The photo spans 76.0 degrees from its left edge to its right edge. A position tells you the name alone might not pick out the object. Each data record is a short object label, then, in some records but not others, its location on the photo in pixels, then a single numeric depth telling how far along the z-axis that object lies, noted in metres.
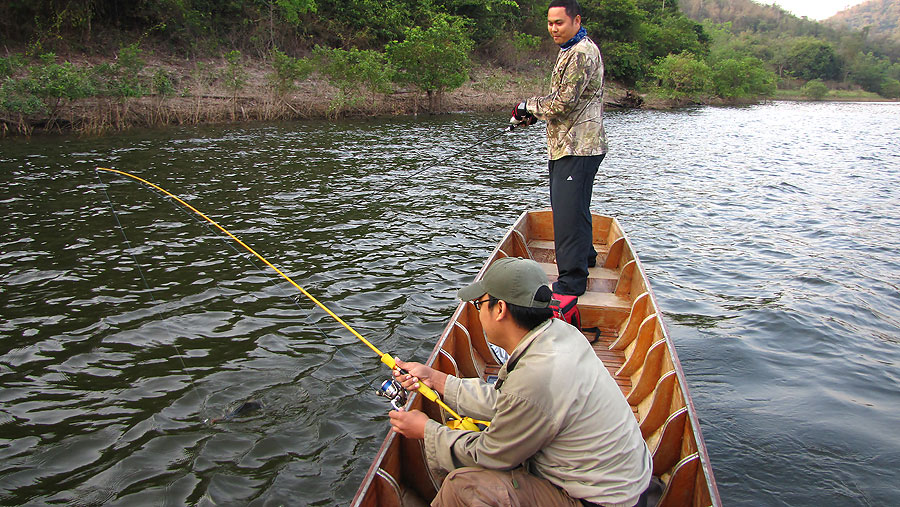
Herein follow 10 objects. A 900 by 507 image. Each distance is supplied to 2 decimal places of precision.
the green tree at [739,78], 50.03
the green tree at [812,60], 83.81
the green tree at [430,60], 27.81
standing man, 4.99
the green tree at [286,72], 24.77
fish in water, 4.79
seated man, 2.25
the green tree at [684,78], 45.81
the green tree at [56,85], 17.83
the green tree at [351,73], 25.64
